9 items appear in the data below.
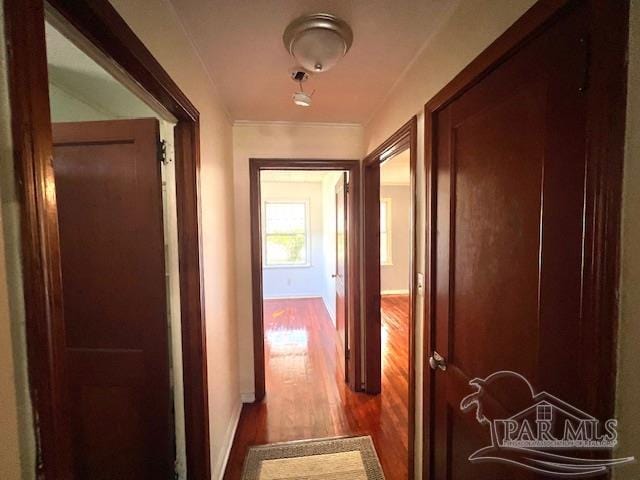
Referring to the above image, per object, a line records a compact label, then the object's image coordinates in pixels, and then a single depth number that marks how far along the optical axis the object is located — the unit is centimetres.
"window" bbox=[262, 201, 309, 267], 563
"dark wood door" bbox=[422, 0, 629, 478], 57
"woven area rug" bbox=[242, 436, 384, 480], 162
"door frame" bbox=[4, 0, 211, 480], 46
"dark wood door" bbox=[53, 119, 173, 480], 124
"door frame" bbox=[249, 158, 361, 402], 226
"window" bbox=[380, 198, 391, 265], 588
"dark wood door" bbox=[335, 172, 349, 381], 265
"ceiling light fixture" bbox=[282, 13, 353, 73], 110
